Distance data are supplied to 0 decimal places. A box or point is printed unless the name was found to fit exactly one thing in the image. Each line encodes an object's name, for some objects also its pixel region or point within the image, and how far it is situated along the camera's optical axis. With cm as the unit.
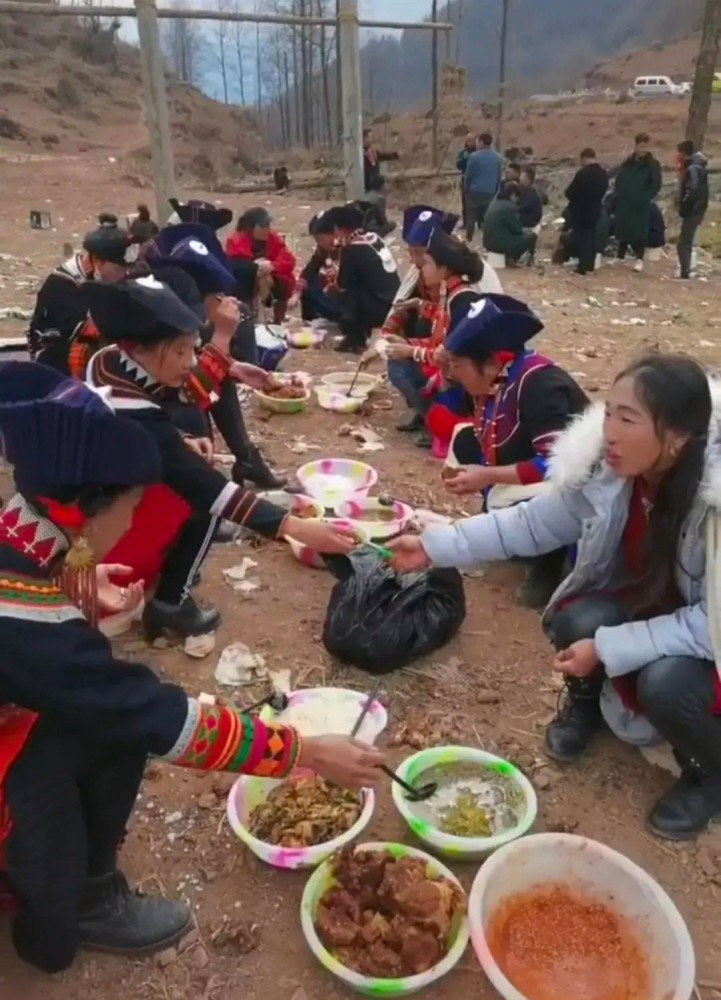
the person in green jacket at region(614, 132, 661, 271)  1102
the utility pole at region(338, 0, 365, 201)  790
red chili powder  203
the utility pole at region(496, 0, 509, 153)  2477
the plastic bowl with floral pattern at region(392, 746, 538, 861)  232
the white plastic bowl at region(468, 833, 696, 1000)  194
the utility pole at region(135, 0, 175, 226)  691
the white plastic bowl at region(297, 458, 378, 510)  441
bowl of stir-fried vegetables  229
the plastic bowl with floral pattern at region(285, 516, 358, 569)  384
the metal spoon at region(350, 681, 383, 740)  254
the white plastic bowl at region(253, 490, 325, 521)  397
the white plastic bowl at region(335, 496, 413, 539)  388
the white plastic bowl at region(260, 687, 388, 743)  277
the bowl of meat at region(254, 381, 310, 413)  562
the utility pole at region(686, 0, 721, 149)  1336
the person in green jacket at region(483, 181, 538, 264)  1113
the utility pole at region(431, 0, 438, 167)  1922
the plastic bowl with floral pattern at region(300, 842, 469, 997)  194
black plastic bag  311
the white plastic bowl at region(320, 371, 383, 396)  607
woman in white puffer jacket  227
